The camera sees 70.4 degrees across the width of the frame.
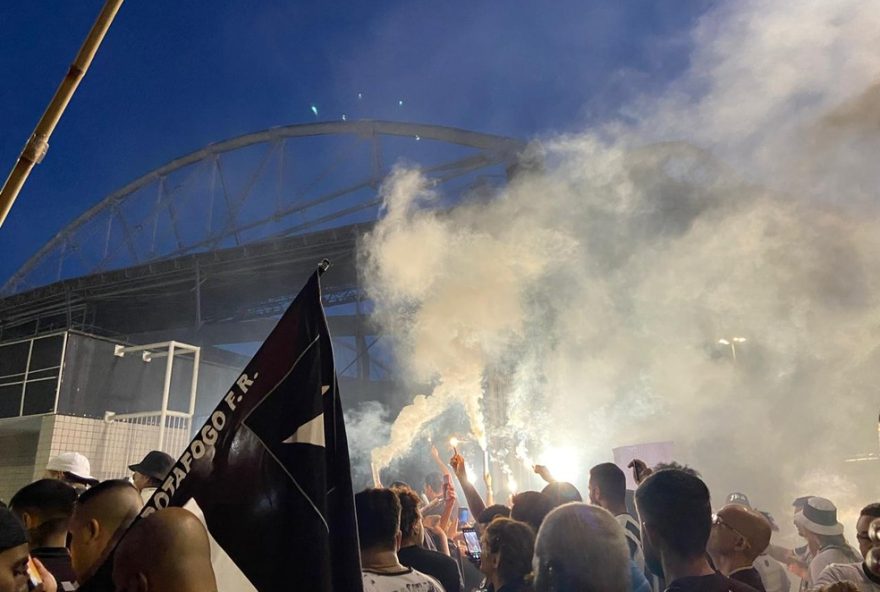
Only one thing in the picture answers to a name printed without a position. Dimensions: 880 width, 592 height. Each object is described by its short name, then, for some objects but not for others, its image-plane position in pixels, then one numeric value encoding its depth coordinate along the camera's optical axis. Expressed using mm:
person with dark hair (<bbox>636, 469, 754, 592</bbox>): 2479
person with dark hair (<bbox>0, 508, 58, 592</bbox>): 2283
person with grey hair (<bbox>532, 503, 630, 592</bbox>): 2160
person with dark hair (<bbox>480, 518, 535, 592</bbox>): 3047
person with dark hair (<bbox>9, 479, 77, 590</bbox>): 3046
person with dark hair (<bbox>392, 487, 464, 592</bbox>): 3535
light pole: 16266
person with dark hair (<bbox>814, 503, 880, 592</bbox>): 3248
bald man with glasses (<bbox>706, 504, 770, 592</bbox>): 3320
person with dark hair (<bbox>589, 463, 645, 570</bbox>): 4480
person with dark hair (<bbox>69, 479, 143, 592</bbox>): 2496
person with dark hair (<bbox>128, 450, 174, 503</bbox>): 4570
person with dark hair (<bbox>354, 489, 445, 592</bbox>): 2842
